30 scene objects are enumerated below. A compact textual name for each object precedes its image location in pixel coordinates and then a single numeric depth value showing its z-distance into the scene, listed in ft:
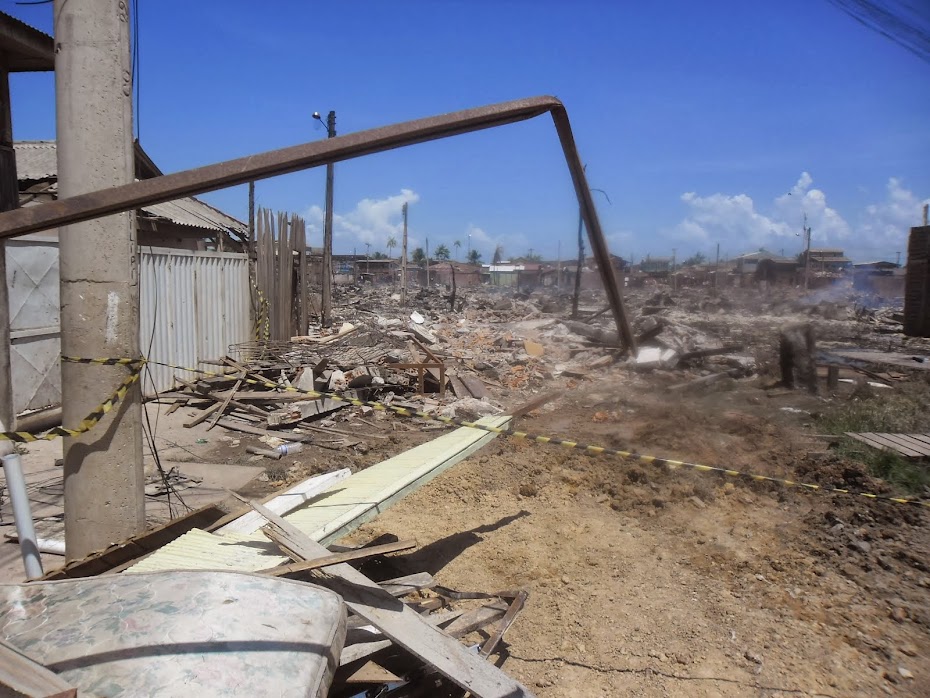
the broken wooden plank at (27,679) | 5.05
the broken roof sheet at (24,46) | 17.84
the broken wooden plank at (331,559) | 9.19
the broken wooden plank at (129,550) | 9.97
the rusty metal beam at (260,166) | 6.03
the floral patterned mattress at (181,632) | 5.98
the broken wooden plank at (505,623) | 10.35
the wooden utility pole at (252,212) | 43.33
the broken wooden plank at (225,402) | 27.11
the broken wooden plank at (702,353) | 39.58
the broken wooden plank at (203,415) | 26.71
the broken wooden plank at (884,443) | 18.70
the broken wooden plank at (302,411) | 27.84
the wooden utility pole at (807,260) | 102.12
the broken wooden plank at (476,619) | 10.63
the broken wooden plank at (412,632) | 8.07
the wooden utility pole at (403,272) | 105.68
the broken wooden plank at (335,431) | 26.90
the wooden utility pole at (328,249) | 61.77
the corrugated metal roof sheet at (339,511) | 10.09
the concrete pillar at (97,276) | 10.11
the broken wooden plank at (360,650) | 8.86
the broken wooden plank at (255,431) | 26.27
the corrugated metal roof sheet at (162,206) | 41.01
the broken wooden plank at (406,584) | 10.66
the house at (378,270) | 150.67
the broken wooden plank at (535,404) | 29.66
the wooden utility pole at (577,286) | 50.26
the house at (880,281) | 114.42
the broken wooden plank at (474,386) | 35.35
